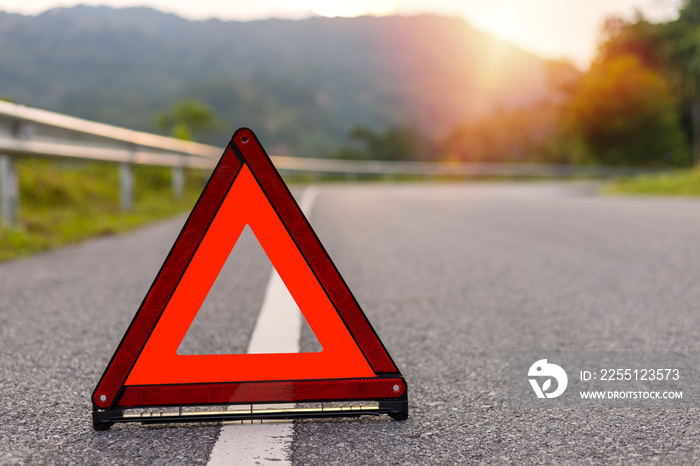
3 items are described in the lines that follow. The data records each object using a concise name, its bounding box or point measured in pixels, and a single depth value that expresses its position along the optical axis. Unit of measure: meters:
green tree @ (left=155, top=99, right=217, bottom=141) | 53.62
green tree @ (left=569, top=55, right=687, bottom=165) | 43.81
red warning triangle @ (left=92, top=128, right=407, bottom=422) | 2.08
